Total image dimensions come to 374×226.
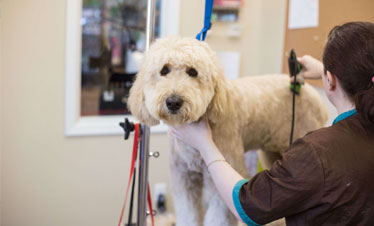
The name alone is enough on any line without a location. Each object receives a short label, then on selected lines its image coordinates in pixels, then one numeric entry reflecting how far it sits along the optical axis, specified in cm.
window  218
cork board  162
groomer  76
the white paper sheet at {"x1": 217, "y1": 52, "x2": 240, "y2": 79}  251
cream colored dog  109
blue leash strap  107
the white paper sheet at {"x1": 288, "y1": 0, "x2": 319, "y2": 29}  212
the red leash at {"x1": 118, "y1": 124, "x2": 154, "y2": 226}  118
